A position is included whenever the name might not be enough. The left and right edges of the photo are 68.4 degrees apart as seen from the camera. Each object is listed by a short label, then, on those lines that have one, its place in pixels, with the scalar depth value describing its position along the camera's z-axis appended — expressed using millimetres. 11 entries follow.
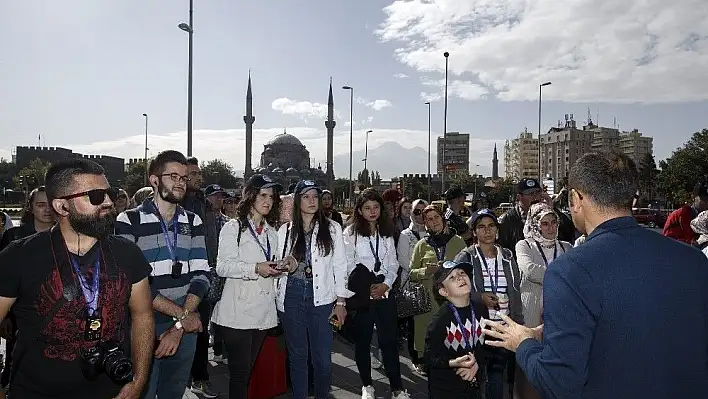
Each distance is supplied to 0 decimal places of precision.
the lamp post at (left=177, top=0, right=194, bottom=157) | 15539
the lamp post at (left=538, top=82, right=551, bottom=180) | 39669
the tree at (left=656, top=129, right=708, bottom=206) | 42812
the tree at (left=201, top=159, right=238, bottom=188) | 99969
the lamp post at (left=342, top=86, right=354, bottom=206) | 50866
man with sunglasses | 2396
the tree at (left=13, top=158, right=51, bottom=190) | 63381
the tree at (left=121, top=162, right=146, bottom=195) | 73375
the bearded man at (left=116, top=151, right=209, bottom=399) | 3787
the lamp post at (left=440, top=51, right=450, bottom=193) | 35503
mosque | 88500
